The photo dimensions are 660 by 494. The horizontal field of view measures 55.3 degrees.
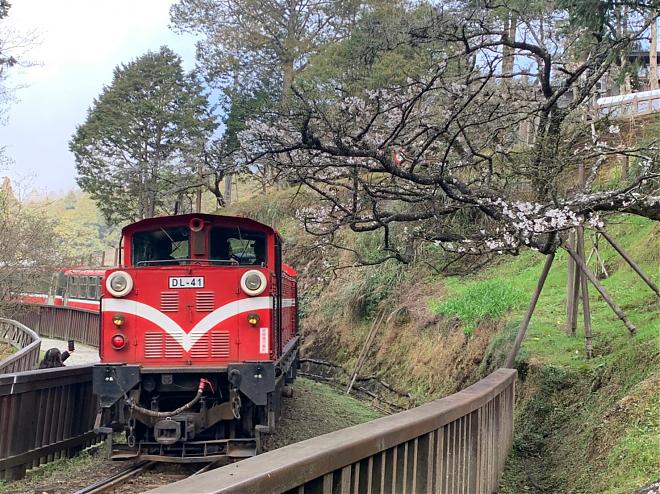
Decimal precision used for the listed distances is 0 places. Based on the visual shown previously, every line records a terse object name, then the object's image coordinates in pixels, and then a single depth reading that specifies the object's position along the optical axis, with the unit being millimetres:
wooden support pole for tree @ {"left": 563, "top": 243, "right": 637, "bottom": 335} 9359
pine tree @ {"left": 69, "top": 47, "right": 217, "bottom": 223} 35156
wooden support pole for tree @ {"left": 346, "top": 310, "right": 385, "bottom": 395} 17031
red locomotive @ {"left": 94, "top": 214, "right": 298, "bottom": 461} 8258
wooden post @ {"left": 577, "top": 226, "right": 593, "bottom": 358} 9773
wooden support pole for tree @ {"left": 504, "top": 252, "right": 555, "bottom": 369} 9273
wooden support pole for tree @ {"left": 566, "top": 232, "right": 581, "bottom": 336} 10492
